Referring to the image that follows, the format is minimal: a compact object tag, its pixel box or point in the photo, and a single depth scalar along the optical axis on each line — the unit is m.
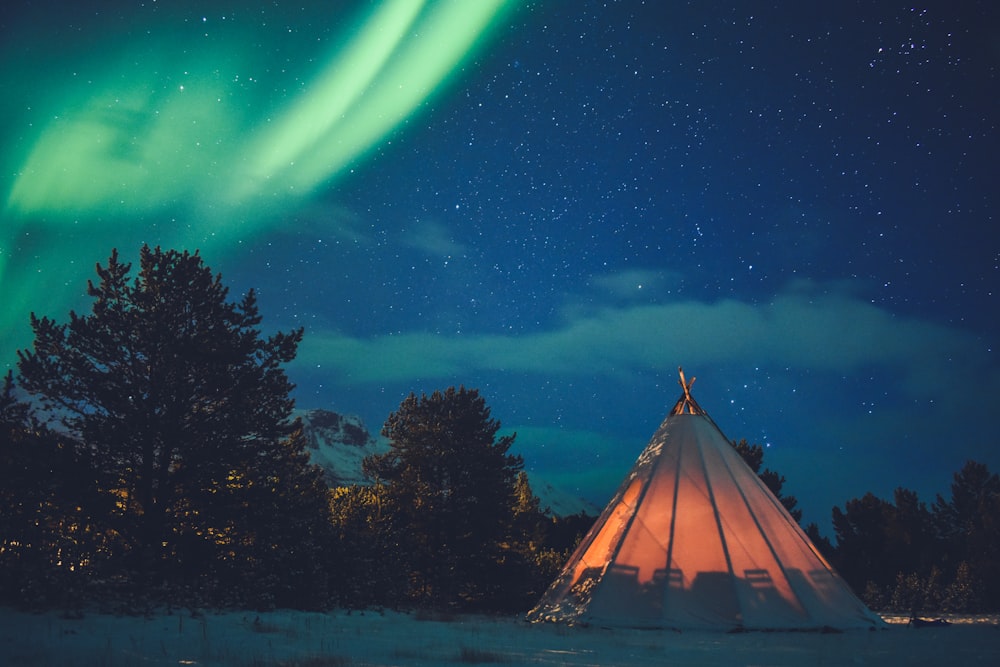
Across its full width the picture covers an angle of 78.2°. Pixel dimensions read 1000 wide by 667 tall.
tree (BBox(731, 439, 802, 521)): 34.12
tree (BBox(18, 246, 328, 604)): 13.20
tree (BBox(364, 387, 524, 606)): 22.92
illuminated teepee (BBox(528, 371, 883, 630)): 10.98
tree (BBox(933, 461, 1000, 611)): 27.92
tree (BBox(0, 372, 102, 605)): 10.32
